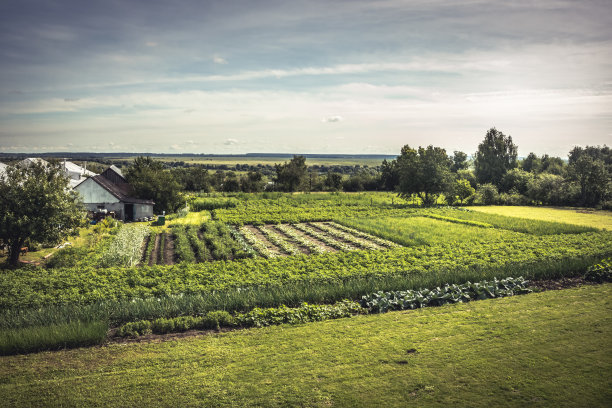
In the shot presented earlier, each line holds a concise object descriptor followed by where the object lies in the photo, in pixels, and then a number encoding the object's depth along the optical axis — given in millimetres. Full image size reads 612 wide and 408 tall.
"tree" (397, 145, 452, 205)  56938
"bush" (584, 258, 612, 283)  18453
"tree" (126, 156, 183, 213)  43281
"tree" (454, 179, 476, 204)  60969
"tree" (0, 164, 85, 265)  21688
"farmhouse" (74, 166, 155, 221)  38406
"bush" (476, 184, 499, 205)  61719
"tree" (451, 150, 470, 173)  104125
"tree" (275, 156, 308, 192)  73312
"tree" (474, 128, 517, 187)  73438
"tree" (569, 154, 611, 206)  53594
